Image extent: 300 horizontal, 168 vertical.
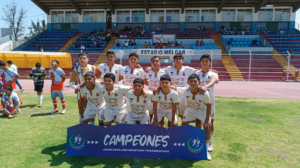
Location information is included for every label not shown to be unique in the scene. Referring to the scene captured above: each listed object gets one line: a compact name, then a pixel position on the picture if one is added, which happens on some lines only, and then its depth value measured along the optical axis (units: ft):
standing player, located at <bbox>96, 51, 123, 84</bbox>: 16.86
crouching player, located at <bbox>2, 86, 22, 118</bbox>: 22.35
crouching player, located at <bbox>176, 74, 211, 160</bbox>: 13.09
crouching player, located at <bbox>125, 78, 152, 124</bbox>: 14.05
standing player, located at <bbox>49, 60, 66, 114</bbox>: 24.00
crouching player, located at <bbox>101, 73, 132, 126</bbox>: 14.29
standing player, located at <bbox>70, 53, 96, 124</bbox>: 16.98
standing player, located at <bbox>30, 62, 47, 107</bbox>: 27.81
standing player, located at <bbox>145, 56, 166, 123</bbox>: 16.38
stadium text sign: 67.77
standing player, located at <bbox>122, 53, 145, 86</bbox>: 16.89
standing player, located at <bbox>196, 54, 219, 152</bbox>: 14.32
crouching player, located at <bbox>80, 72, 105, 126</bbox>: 14.90
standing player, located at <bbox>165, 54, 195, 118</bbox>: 16.32
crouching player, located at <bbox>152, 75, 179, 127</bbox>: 13.89
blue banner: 12.87
